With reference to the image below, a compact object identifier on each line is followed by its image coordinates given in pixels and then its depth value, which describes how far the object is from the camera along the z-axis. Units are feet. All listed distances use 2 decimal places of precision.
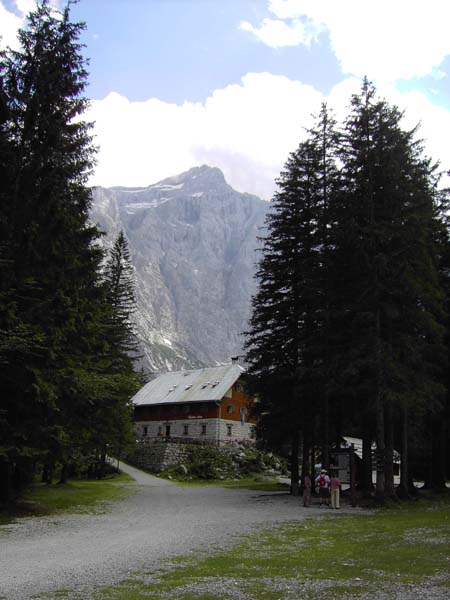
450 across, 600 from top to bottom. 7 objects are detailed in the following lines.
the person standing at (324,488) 81.97
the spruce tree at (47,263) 62.13
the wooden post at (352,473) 82.50
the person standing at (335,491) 76.64
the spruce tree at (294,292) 94.02
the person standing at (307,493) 80.48
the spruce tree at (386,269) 78.48
